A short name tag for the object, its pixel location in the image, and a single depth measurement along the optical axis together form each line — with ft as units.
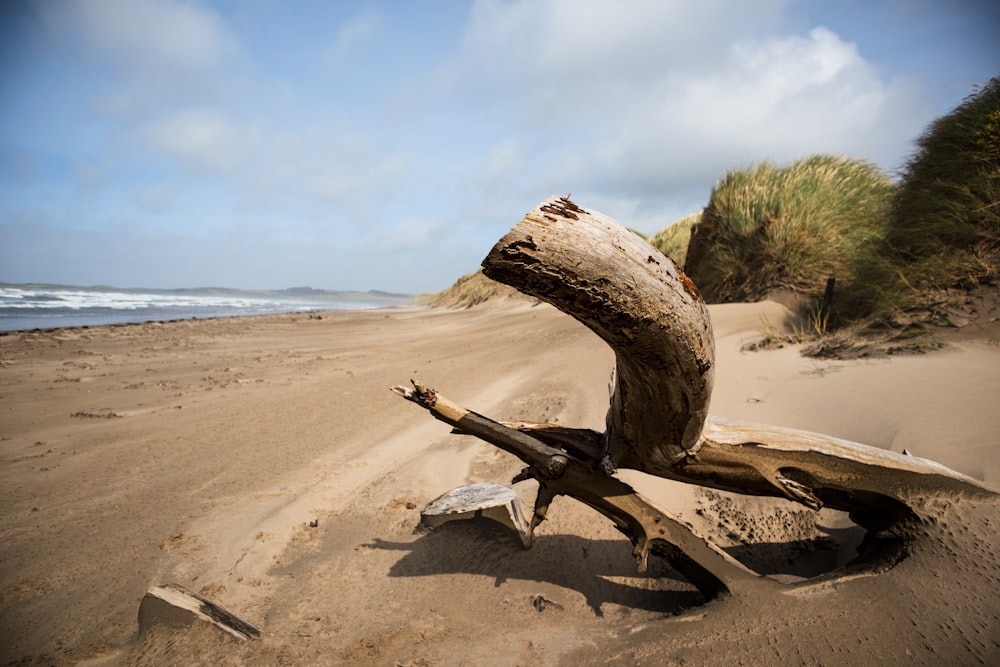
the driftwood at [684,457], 5.76
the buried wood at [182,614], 7.34
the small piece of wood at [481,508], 9.89
